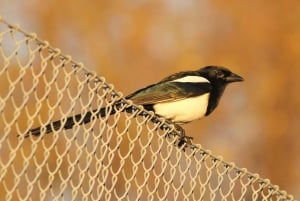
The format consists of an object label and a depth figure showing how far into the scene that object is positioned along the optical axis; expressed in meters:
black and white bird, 8.70
